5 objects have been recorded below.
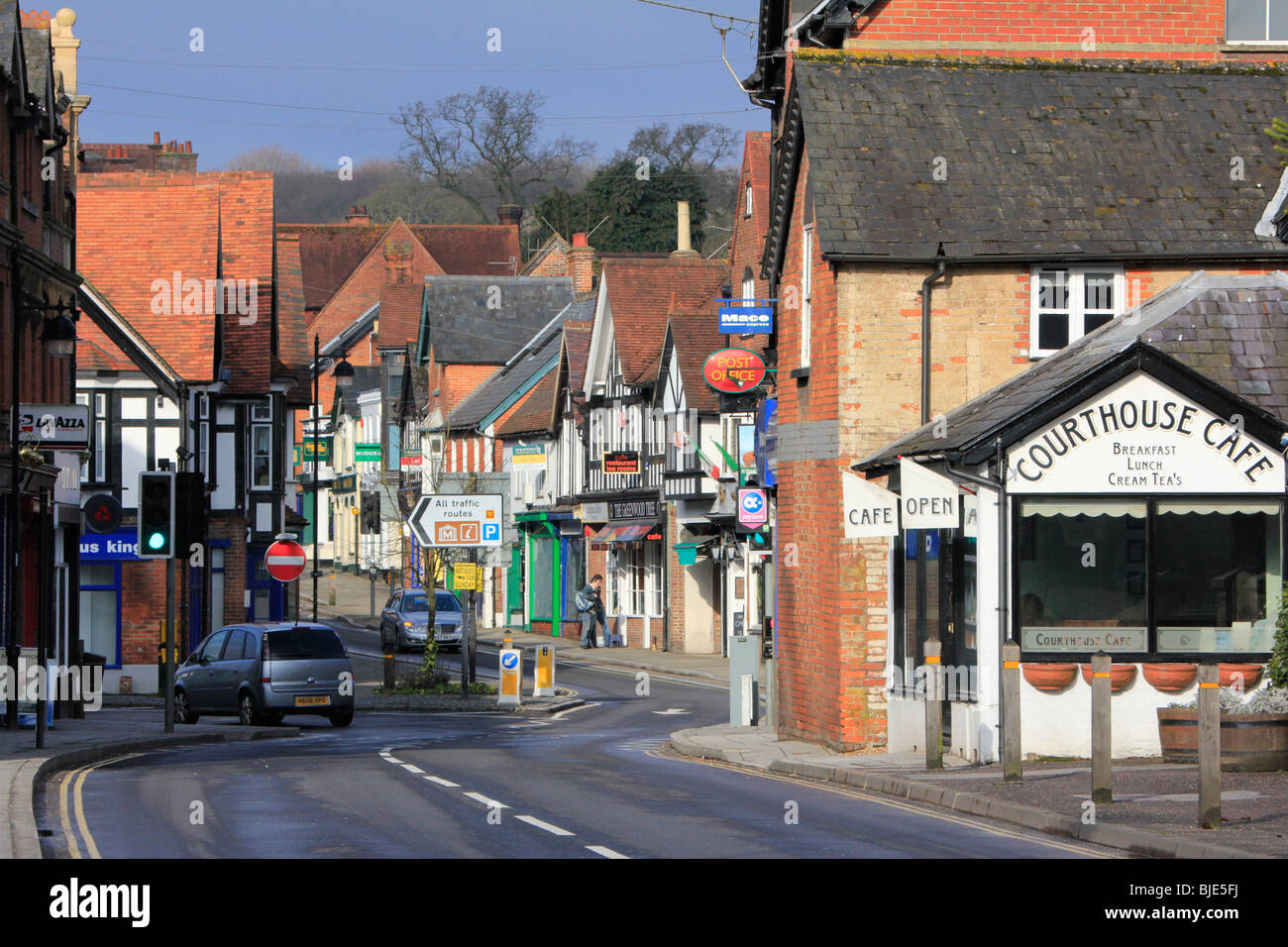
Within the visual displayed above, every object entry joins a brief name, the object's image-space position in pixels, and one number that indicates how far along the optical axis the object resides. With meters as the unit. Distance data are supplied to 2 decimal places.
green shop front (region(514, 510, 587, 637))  60.50
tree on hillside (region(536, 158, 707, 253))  86.56
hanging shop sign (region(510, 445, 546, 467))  64.25
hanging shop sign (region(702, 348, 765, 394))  35.47
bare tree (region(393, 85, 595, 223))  96.32
